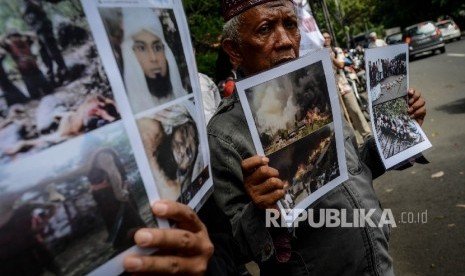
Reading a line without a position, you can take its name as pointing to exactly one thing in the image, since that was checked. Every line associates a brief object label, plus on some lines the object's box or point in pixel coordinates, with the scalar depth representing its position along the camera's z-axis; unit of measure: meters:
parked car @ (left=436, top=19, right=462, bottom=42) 21.02
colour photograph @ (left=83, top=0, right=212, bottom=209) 0.60
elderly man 1.25
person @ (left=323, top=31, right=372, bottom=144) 6.43
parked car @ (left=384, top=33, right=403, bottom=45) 21.47
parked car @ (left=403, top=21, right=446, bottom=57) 17.62
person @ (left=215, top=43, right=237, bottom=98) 4.05
